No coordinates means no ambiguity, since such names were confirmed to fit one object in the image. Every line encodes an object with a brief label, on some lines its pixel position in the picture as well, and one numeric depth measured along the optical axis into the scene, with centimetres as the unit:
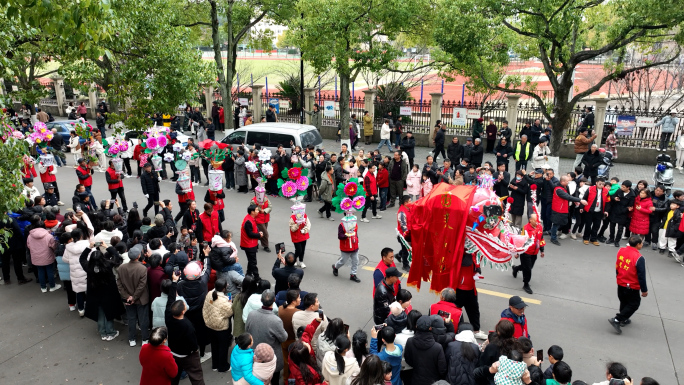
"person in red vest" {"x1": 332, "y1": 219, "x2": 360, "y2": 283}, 915
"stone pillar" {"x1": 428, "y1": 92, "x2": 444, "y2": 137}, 2056
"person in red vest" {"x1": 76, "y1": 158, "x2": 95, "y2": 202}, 1277
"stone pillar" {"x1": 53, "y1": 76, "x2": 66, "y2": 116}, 3027
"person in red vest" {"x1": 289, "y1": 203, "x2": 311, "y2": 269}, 948
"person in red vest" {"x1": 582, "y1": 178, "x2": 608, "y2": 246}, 1112
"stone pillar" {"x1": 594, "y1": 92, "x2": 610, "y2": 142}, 1795
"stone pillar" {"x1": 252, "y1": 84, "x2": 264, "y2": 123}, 2452
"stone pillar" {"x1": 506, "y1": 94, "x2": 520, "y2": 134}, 1914
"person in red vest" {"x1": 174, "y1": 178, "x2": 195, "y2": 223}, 1218
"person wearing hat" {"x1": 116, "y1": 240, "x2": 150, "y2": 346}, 734
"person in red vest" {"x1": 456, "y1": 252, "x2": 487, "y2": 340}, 751
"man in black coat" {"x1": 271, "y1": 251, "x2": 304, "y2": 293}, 734
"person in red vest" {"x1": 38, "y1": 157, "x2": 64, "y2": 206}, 1379
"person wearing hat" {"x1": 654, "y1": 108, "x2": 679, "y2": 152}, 1688
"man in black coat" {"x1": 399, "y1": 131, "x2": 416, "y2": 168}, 1683
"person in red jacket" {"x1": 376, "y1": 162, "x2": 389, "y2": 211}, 1341
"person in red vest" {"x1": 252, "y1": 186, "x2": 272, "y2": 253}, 1020
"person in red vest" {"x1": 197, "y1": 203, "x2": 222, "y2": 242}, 977
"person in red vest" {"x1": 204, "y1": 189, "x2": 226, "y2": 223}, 1172
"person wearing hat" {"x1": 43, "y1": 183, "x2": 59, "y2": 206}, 1141
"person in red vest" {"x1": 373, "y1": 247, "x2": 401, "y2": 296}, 747
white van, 1572
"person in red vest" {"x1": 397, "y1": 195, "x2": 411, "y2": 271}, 907
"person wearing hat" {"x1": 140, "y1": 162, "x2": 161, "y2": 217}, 1260
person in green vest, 1579
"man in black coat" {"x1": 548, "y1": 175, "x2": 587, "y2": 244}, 1101
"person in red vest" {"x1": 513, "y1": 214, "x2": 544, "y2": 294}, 878
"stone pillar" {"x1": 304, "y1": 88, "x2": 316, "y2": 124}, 2316
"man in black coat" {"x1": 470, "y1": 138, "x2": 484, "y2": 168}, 1562
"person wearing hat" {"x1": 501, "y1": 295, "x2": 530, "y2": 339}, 629
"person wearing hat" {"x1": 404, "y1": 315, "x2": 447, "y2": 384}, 547
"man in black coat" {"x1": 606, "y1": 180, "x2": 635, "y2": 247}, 1088
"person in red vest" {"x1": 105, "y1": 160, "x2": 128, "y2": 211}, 1273
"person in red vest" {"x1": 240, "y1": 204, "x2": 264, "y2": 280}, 924
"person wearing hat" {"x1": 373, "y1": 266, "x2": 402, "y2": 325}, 696
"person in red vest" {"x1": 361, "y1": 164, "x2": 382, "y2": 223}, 1284
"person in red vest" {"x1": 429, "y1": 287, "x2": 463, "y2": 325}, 638
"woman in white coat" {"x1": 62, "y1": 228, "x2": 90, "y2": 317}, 817
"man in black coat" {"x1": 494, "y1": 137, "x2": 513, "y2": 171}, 1553
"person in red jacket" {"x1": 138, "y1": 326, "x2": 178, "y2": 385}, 561
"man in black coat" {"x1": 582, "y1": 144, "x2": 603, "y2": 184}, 1405
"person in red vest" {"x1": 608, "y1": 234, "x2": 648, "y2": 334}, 751
